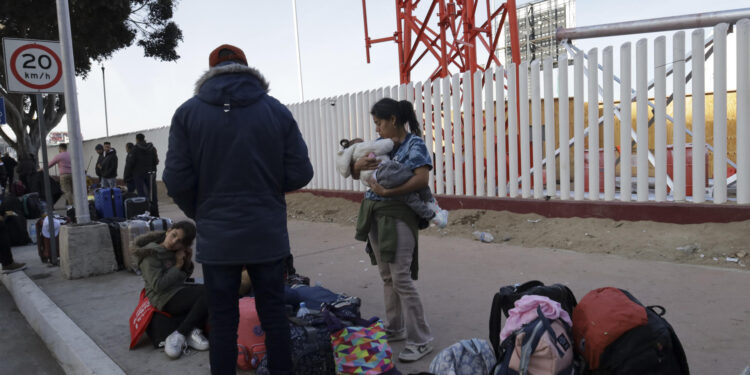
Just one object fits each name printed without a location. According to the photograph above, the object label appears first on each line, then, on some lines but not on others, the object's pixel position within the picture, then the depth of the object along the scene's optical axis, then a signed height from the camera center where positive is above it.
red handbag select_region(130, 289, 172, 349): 3.51 -0.97
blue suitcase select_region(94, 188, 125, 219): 7.89 -0.37
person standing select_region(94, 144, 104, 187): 12.82 +0.44
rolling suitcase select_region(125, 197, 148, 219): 7.64 -0.45
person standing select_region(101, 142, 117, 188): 12.61 +0.28
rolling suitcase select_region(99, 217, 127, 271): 6.10 -0.74
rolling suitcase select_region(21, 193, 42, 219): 11.02 -0.54
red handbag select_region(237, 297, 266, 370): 3.05 -1.00
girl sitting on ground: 3.45 -0.75
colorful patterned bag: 2.89 -1.04
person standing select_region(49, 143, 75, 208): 12.39 +0.17
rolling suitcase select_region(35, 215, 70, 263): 6.46 -0.70
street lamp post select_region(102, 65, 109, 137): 46.66 +6.42
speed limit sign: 5.80 +1.30
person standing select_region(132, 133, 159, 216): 11.15 +0.18
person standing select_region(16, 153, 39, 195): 15.39 +0.37
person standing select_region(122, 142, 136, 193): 11.03 +0.10
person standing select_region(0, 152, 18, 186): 17.66 +0.58
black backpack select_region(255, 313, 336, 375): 2.75 -0.97
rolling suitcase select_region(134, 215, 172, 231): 5.92 -0.54
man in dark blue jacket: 2.40 -0.08
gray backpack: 2.62 -1.01
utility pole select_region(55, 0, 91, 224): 5.91 +0.70
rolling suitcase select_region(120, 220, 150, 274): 5.84 -0.65
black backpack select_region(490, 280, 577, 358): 2.75 -0.75
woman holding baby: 3.13 -0.33
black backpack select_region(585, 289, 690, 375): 2.34 -0.91
